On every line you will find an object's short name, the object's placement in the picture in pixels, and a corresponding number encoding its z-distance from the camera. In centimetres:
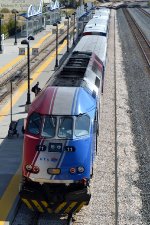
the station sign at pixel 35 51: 3962
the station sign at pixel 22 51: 4012
